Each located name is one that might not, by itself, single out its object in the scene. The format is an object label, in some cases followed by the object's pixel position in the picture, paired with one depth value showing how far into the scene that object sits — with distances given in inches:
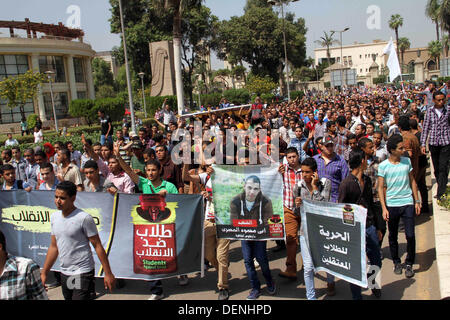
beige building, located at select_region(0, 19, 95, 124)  1774.1
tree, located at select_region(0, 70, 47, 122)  1366.9
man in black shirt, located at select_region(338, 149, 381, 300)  178.7
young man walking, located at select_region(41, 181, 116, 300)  157.8
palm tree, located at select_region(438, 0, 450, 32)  1985.7
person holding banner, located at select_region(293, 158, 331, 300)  186.1
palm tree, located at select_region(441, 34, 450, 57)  2089.8
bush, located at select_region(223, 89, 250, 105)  1994.3
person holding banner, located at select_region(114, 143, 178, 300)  209.3
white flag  706.2
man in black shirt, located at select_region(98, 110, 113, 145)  555.2
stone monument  1256.8
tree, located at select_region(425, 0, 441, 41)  2078.0
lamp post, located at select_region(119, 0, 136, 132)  736.9
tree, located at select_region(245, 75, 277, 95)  1839.3
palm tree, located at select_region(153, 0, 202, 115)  894.4
